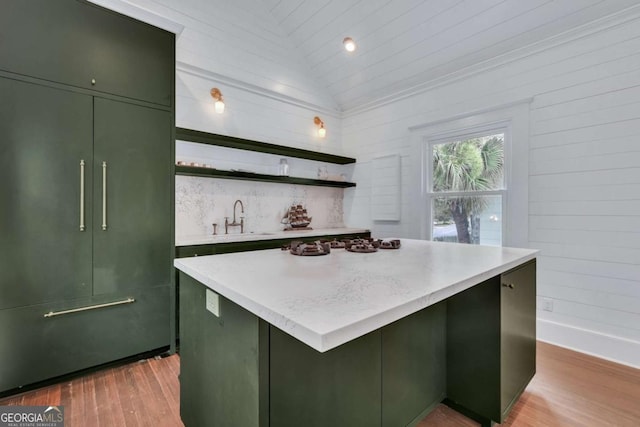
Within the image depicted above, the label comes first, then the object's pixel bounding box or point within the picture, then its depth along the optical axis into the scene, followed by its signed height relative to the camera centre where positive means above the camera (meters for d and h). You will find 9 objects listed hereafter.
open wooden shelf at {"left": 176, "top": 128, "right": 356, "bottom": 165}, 2.92 +0.75
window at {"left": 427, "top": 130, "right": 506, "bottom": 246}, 3.04 +0.25
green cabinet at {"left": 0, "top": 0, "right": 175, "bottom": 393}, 1.82 +0.06
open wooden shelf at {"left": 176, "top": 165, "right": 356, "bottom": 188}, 2.89 +0.38
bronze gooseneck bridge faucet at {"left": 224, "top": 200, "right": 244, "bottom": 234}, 3.32 -0.15
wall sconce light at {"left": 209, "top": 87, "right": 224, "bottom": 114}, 3.26 +1.24
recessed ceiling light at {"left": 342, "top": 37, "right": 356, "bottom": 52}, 3.46 +1.99
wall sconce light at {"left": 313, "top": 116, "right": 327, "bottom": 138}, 4.30 +1.25
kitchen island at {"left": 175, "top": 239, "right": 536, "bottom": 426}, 0.86 -0.53
